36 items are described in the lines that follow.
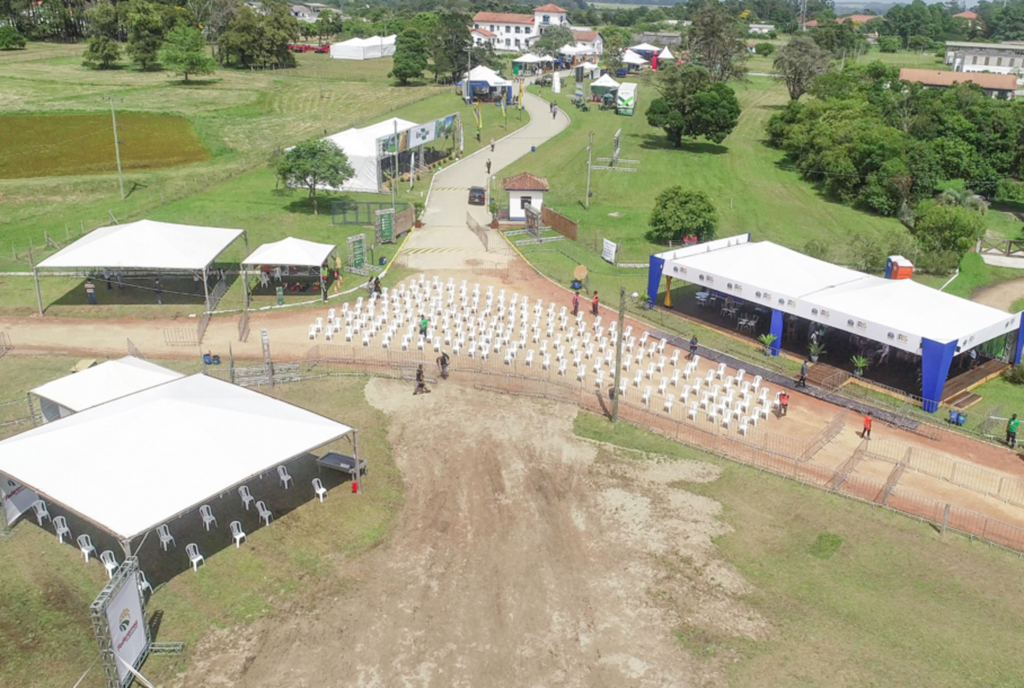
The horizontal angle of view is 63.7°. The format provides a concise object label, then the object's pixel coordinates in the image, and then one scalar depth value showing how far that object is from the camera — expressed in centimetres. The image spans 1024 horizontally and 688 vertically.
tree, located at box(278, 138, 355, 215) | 4519
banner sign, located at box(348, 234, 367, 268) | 3934
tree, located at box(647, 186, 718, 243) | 4519
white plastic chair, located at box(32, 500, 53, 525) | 2041
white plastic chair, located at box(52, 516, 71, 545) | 1958
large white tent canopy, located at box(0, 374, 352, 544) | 1794
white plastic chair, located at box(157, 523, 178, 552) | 1928
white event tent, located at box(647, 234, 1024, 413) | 2794
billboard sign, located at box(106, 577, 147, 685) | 1504
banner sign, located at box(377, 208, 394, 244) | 4284
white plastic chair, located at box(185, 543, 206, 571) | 1881
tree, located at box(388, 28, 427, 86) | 8950
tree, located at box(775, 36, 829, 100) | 8069
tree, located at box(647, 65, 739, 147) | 6475
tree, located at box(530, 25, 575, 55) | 11125
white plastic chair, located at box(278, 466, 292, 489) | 2206
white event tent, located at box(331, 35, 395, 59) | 11619
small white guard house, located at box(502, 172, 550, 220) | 4712
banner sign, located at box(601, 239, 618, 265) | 4194
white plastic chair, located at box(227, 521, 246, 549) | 1966
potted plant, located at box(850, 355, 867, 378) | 3011
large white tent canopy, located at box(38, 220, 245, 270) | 3284
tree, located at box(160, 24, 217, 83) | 8572
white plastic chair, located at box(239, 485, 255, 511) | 2072
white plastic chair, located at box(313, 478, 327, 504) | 2158
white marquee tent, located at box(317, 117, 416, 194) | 5116
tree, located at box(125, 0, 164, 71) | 9419
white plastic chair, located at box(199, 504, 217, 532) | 2012
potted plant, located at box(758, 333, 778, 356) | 3234
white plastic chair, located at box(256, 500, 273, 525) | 2052
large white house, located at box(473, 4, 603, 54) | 14588
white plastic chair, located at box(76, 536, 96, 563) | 1902
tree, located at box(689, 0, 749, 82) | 8725
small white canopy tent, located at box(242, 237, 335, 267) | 3494
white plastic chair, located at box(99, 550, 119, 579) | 1833
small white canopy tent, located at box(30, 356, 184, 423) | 2302
